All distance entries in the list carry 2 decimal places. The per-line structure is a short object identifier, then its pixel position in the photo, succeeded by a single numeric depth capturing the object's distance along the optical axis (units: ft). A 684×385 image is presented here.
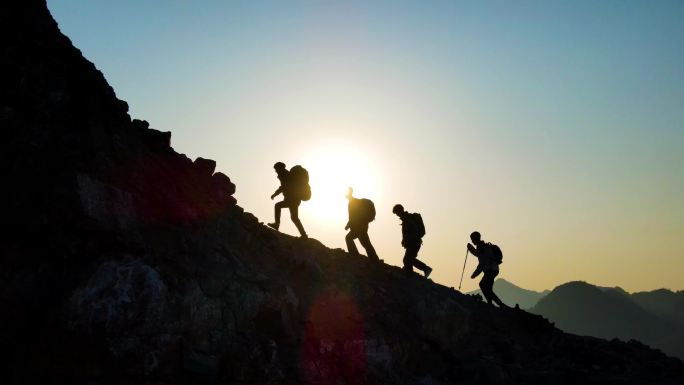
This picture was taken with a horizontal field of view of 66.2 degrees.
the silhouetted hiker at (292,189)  61.57
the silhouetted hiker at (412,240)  66.33
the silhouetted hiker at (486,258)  69.46
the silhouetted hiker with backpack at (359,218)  63.46
